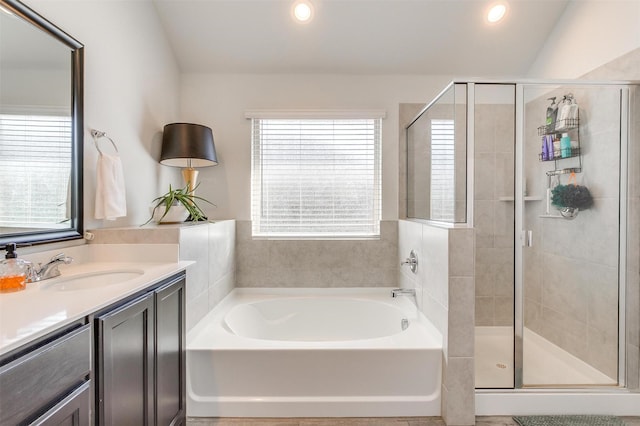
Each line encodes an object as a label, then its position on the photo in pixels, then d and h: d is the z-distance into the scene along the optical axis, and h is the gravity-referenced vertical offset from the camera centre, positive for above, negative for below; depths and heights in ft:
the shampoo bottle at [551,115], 6.72 +2.01
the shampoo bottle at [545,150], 6.69 +1.28
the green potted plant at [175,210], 6.91 +0.01
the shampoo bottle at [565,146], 6.78 +1.38
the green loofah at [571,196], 6.68 +0.33
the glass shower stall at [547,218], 6.23 -0.12
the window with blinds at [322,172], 9.38 +1.12
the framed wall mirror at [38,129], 4.18 +1.15
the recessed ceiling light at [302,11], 7.83 +4.85
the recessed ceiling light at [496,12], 7.88 +4.85
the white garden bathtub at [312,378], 5.91 -3.05
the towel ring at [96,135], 5.74 +1.33
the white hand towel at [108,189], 5.62 +0.38
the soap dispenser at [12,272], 3.59 -0.70
